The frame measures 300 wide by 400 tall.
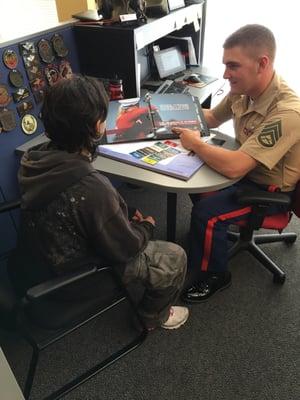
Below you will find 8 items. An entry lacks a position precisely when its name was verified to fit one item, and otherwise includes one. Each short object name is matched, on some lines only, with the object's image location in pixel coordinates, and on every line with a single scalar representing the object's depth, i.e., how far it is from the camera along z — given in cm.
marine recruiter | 121
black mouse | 201
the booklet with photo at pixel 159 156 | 121
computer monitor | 206
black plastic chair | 89
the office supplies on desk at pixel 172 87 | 184
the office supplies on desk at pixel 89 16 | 160
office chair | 125
